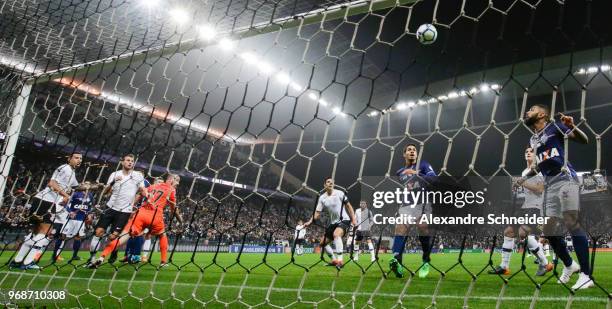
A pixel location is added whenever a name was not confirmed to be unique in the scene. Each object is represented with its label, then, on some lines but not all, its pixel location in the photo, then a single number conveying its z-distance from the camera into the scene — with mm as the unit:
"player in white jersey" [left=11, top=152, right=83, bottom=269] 5551
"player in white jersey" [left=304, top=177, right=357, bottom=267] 7543
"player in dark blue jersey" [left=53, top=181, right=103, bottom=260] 7781
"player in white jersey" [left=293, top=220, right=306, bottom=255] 15114
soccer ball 5082
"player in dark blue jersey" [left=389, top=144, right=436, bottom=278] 5109
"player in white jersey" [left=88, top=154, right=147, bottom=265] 6078
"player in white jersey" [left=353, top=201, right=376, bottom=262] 12395
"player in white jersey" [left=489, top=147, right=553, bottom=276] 5449
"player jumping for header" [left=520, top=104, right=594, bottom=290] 3611
